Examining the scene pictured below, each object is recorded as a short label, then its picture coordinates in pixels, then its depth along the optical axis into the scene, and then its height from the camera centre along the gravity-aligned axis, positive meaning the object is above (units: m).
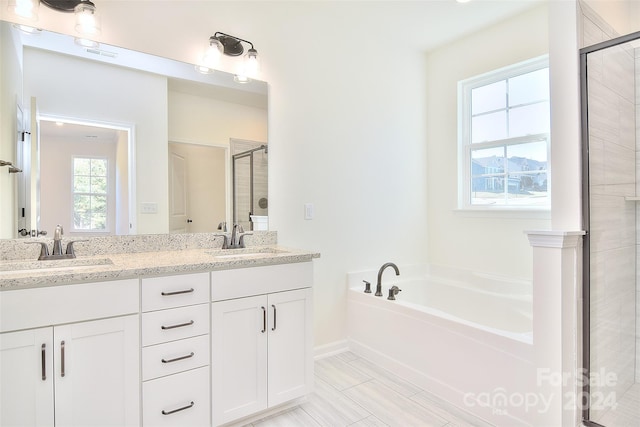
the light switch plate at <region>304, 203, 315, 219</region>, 2.56 +0.03
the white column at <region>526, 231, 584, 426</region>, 1.55 -0.51
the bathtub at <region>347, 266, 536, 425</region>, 1.74 -0.77
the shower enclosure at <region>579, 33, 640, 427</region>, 1.73 -0.10
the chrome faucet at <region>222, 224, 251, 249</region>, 2.17 -0.16
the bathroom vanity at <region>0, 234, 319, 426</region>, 1.27 -0.54
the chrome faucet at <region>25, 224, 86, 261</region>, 1.64 -0.17
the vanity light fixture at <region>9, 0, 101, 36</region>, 1.65 +1.03
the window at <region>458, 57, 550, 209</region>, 2.57 +0.61
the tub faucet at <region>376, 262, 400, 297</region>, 2.58 -0.53
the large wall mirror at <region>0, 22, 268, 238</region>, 1.69 +0.44
